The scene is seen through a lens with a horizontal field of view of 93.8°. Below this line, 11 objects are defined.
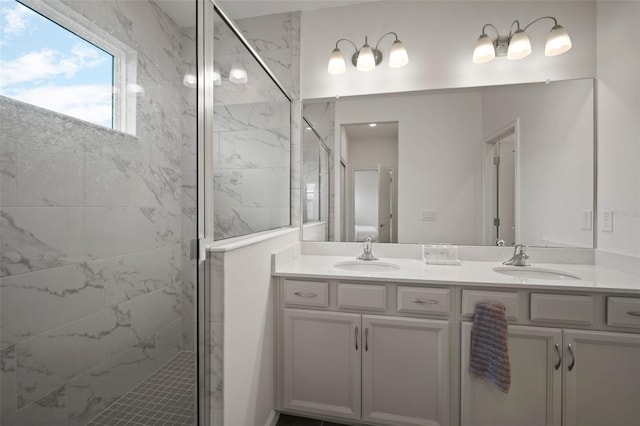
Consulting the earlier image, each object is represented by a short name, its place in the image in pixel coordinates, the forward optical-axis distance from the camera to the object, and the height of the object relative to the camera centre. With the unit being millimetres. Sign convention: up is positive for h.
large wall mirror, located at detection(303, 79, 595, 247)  1870 +315
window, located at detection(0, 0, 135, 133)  834 +460
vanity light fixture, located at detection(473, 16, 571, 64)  1791 +1045
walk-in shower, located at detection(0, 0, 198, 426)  846 -22
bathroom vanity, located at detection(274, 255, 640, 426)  1362 -663
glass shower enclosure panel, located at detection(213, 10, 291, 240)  1335 +375
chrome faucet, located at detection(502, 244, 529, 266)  1813 -272
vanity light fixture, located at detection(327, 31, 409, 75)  2010 +1063
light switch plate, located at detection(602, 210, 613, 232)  1710 -48
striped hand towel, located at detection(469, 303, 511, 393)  1367 -630
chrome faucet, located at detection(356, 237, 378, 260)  2008 -282
